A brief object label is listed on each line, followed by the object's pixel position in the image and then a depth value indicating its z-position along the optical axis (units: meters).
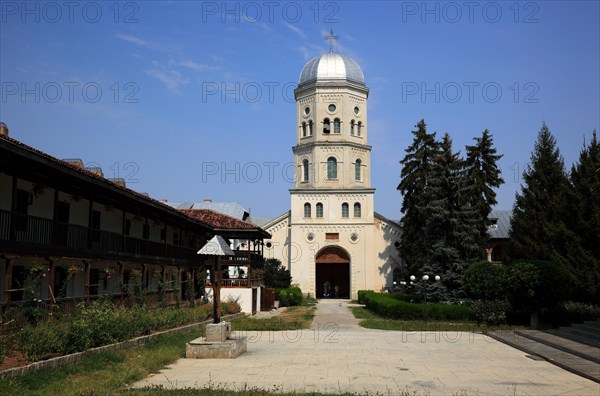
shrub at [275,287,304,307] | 40.84
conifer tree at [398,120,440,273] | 42.78
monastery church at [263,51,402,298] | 48.38
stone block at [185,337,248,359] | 15.09
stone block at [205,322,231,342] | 15.45
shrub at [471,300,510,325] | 25.03
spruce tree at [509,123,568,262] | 35.16
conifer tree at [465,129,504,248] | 40.06
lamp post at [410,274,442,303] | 30.43
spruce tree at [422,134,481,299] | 32.81
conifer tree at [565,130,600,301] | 26.36
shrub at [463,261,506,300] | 23.94
